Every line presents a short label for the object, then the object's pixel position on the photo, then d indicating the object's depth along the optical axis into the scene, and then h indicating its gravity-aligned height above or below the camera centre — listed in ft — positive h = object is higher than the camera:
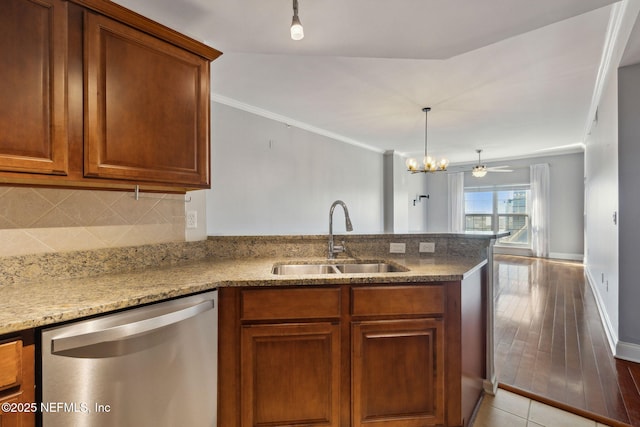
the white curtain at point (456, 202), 29.07 +0.96
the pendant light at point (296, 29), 4.50 +2.65
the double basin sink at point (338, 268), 7.05 -1.26
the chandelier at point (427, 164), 15.76 +2.54
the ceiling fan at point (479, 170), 23.13 +3.11
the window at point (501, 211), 26.37 +0.11
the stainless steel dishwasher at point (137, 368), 3.50 -1.98
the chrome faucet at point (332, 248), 7.30 -0.83
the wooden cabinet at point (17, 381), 3.12 -1.73
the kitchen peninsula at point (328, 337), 5.04 -2.07
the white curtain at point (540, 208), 24.70 +0.32
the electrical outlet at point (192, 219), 6.96 -0.14
